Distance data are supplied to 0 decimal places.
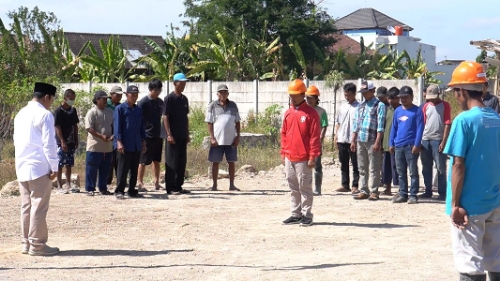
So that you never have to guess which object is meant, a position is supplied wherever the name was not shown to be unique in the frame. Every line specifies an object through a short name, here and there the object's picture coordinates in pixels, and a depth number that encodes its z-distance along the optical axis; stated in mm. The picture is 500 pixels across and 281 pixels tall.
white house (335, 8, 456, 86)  66312
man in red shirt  10469
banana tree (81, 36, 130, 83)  33656
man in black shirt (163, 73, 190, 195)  13969
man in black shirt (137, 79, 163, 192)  14133
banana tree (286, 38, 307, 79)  32656
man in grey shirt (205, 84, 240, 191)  14391
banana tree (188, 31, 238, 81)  32750
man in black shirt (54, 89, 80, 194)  13680
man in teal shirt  5875
